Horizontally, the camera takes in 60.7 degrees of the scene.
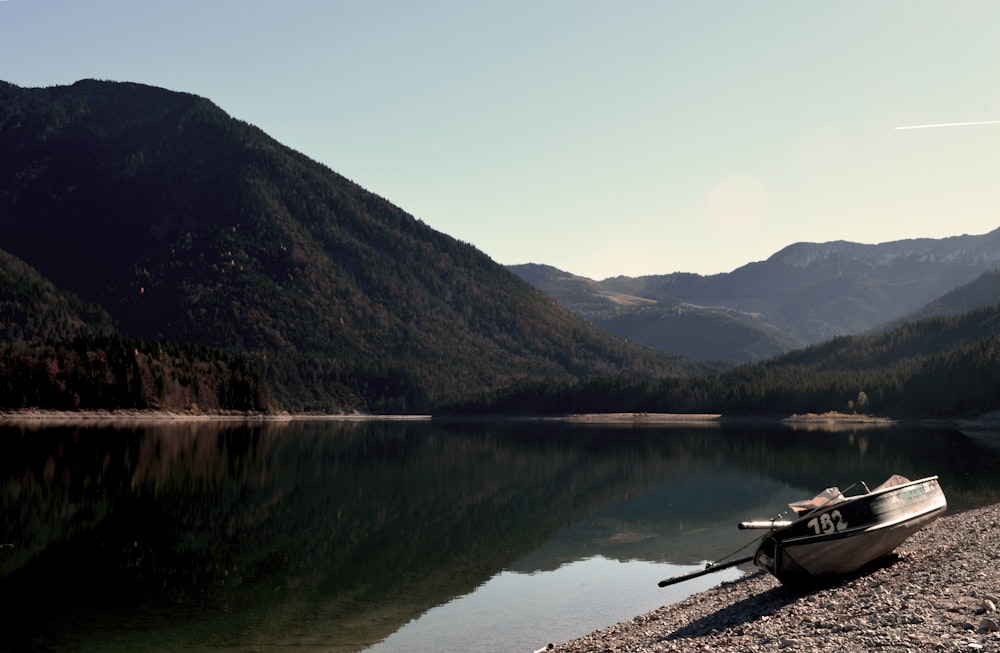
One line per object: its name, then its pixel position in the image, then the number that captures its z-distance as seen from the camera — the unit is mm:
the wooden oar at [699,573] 32303
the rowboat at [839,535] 29828
